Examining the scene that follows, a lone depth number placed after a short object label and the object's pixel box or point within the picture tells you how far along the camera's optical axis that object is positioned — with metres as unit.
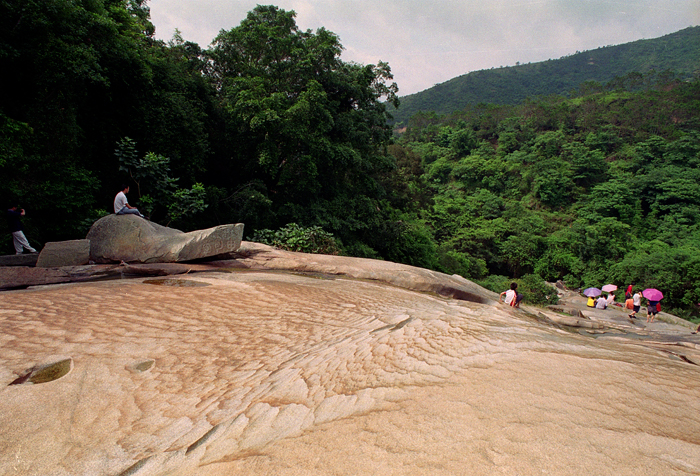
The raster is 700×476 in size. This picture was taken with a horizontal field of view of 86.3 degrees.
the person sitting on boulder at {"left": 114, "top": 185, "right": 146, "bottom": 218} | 7.10
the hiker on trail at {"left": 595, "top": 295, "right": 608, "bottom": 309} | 14.67
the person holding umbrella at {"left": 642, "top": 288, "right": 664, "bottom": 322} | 12.37
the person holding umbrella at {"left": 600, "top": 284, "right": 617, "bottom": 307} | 14.90
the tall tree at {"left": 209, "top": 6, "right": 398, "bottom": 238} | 12.59
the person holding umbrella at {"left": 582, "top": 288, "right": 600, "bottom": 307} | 15.40
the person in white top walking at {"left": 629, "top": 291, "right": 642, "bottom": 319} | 12.74
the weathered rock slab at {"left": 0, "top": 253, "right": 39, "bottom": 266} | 6.62
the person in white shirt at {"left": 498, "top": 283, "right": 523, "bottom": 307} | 7.03
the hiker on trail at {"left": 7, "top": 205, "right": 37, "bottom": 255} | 7.43
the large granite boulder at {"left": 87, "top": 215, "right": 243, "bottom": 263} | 6.57
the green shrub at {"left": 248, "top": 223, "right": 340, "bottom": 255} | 9.91
